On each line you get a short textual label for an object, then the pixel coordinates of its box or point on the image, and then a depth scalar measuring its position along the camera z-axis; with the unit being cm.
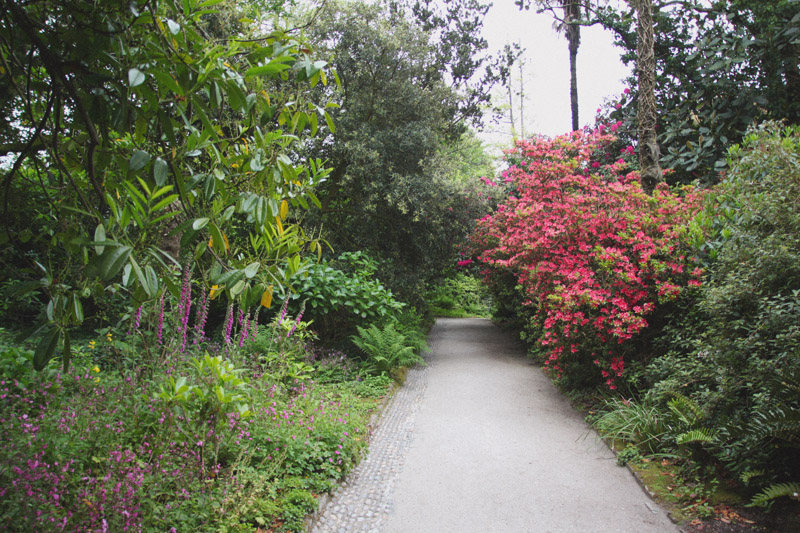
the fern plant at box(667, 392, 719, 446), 355
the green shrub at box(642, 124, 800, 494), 321
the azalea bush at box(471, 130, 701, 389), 534
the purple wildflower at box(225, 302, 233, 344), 394
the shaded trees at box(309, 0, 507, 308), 857
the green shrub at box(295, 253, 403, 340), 693
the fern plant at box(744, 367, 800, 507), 291
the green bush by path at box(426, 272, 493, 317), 1795
